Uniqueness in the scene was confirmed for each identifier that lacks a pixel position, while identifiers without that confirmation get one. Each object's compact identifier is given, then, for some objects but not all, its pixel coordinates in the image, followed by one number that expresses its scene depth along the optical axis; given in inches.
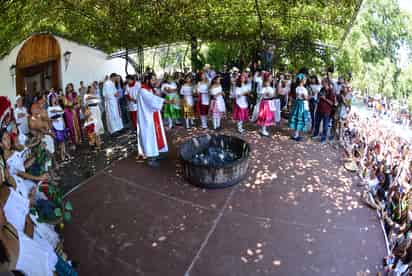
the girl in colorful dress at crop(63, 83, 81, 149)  309.6
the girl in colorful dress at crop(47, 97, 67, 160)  275.3
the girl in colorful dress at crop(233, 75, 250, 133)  343.3
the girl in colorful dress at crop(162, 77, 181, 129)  362.6
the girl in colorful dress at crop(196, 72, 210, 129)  358.3
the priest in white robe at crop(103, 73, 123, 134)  356.2
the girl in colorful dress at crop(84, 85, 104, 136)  327.3
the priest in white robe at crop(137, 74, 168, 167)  263.7
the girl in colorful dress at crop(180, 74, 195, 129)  366.3
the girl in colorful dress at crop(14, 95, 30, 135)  260.9
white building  396.6
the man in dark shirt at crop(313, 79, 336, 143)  316.8
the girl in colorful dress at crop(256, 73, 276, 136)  334.6
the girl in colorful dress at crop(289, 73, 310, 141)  322.7
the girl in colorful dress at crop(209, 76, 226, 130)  345.7
